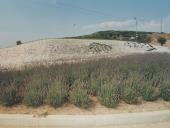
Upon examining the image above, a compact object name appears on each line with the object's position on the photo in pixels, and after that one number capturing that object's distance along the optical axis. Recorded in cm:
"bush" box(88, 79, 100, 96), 335
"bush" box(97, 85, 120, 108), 305
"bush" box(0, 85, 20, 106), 315
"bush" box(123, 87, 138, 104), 318
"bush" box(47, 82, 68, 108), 306
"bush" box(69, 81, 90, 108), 303
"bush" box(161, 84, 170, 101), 340
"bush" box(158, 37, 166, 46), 3138
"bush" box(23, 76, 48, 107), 311
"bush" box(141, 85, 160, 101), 331
